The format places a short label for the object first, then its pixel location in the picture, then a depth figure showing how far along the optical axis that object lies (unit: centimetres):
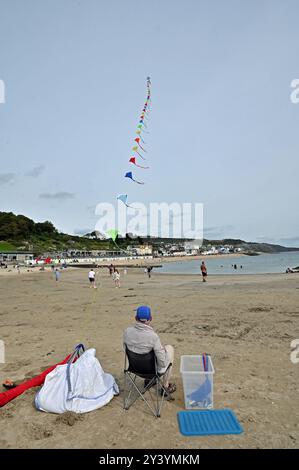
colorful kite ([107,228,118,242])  2088
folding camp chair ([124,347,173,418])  409
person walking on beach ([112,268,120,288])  2276
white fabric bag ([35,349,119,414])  411
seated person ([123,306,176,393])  409
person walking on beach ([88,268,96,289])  2132
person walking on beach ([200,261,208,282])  2381
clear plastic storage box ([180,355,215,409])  418
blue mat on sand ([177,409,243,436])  360
